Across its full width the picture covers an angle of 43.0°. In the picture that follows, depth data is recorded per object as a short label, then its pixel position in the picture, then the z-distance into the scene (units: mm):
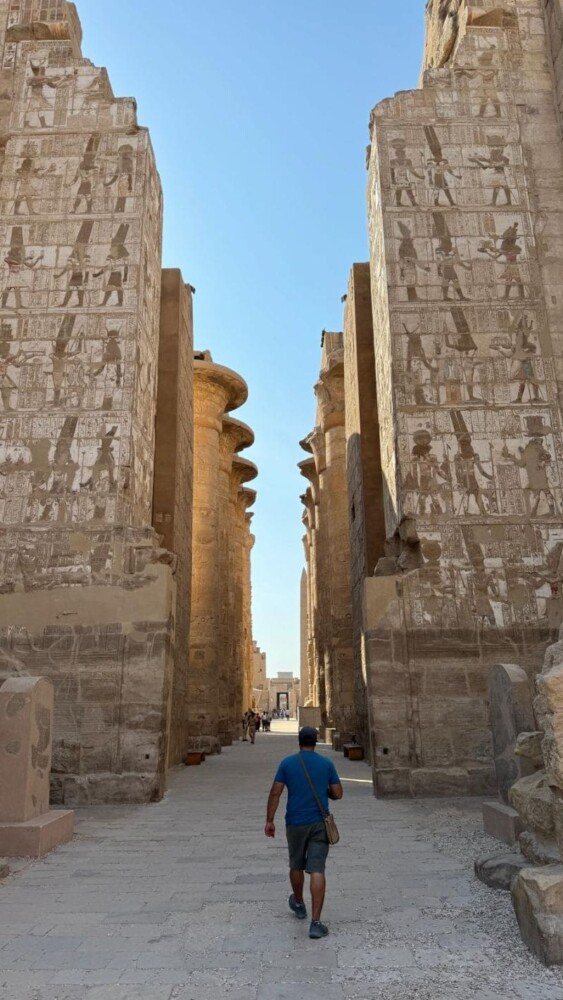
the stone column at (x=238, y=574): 22438
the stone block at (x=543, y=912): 3225
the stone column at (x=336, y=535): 16547
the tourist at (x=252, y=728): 20312
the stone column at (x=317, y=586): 19500
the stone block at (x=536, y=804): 3949
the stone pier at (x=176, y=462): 12094
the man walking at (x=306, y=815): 3773
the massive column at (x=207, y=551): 16484
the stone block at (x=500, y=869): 4234
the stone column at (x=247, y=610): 30281
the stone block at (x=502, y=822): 5129
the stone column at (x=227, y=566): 19891
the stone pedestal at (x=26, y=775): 5590
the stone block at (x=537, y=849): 3800
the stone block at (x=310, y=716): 20552
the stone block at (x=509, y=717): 5461
